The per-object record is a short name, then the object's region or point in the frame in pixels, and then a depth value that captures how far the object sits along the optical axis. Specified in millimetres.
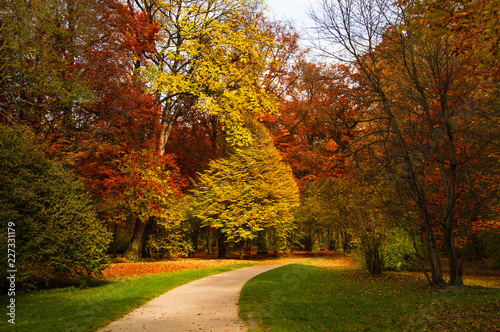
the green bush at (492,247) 14495
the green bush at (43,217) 7809
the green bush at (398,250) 13836
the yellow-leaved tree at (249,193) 20031
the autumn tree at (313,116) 10555
